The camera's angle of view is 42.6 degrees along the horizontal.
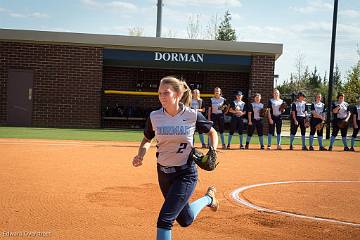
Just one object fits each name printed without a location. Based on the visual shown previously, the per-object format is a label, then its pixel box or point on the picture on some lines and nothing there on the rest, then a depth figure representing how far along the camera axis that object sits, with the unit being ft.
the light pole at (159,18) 97.86
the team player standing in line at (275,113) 55.16
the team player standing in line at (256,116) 55.06
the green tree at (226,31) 157.58
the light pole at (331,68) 71.97
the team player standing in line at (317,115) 56.24
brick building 76.54
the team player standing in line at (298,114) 56.13
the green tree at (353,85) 123.37
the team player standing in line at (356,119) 56.65
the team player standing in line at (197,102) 51.71
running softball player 14.99
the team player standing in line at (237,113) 54.75
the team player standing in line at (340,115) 56.13
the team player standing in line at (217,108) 54.95
